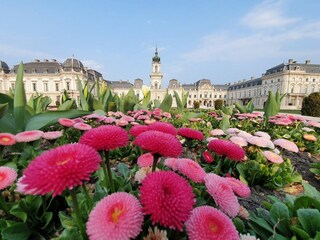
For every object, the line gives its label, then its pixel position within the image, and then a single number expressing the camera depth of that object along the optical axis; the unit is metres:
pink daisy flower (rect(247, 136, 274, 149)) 0.33
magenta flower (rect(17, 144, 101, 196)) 0.08
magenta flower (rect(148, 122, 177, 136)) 0.18
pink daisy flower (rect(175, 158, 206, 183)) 0.14
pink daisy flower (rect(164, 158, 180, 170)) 0.17
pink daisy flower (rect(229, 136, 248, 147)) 0.32
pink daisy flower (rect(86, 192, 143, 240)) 0.08
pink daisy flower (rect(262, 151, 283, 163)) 0.31
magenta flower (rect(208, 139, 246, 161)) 0.17
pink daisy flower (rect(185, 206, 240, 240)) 0.09
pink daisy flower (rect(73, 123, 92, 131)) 0.33
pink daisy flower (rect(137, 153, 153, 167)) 0.18
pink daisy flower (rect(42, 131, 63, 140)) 0.28
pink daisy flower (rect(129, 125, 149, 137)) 0.20
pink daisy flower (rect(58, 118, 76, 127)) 0.34
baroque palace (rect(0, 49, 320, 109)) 35.10
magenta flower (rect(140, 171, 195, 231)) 0.08
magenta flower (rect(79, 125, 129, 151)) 0.12
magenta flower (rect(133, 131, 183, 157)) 0.12
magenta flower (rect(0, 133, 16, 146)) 0.24
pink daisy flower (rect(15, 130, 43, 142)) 0.25
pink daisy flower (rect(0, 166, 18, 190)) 0.15
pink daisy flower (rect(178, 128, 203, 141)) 0.21
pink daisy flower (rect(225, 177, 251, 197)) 0.15
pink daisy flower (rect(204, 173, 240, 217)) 0.12
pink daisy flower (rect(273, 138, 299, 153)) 0.34
